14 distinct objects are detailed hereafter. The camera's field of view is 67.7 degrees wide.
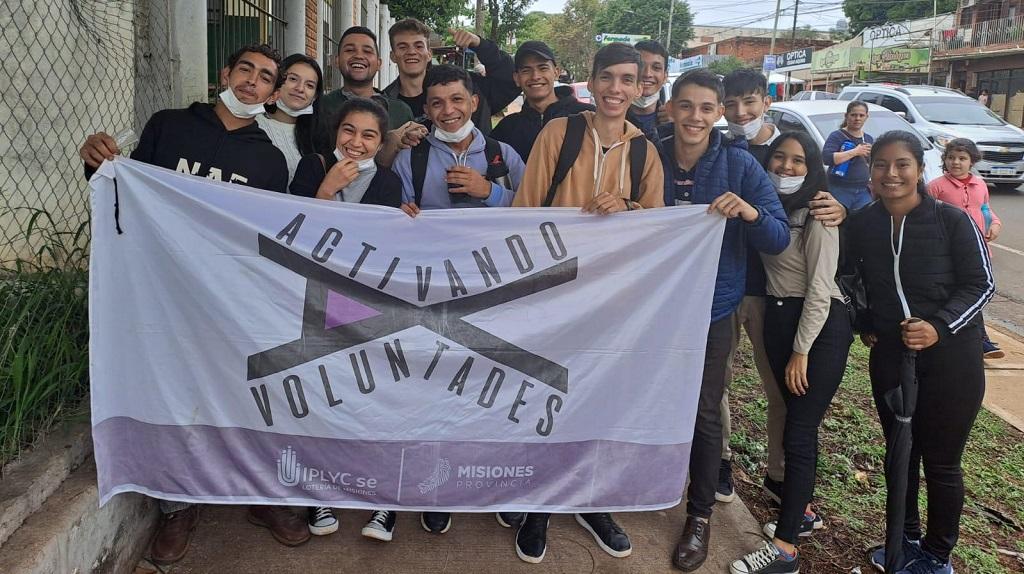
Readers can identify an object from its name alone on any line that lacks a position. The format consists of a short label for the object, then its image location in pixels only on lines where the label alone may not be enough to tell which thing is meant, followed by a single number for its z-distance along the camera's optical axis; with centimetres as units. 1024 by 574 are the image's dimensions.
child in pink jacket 617
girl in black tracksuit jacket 286
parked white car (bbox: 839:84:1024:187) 1425
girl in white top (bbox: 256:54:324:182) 352
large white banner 281
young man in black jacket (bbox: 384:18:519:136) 431
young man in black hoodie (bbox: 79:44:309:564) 303
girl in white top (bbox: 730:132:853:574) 299
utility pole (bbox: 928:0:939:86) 3772
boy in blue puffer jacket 309
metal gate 724
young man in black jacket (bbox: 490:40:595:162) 416
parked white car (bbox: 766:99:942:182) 1015
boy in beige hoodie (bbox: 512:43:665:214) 312
